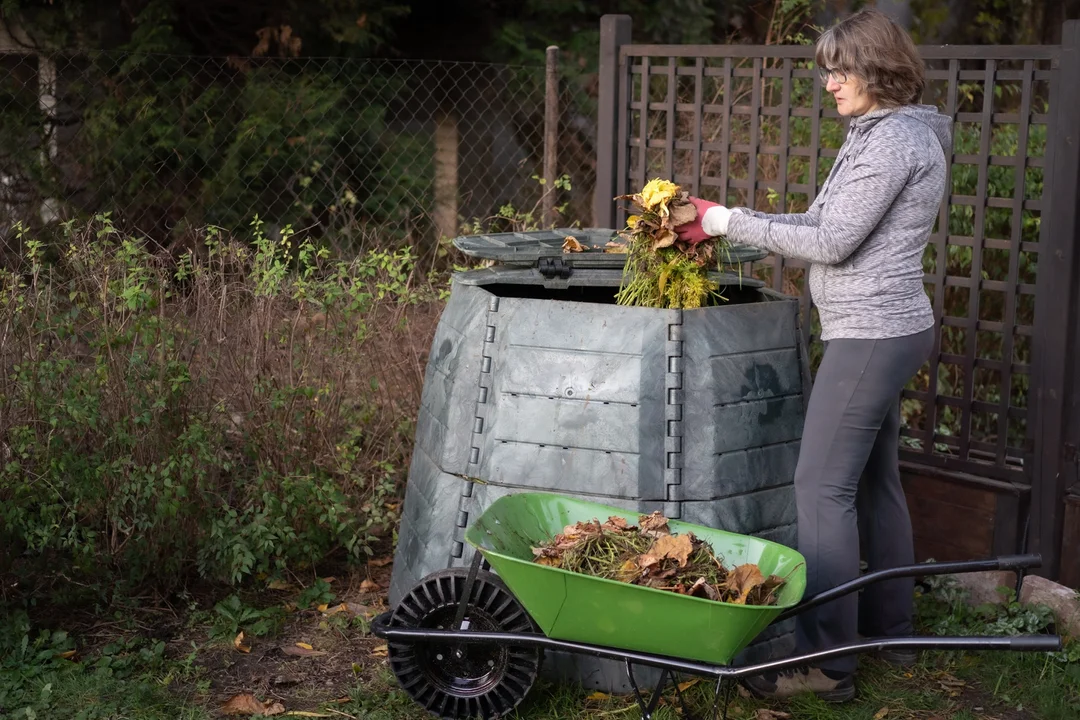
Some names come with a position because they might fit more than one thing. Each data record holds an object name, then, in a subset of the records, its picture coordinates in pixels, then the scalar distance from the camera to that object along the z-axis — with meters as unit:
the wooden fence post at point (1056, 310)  3.98
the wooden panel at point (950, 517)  4.37
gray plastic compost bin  3.40
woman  3.12
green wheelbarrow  2.80
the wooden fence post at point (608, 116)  5.22
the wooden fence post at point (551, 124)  6.53
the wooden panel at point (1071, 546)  4.17
